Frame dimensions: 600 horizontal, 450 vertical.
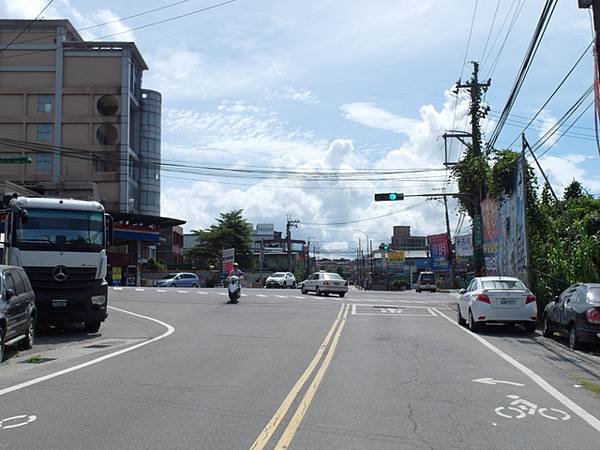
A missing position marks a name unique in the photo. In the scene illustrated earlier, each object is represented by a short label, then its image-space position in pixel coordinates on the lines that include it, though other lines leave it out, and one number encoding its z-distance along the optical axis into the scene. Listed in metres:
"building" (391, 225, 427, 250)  169.25
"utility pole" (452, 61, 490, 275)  34.03
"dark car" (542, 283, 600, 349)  14.28
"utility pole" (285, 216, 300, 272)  91.29
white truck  16.06
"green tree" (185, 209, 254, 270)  84.38
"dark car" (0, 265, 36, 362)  12.01
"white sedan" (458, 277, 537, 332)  17.97
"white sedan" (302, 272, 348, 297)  38.31
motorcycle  28.77
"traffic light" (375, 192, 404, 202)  34.25
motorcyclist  29.38
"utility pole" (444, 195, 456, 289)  60.66
